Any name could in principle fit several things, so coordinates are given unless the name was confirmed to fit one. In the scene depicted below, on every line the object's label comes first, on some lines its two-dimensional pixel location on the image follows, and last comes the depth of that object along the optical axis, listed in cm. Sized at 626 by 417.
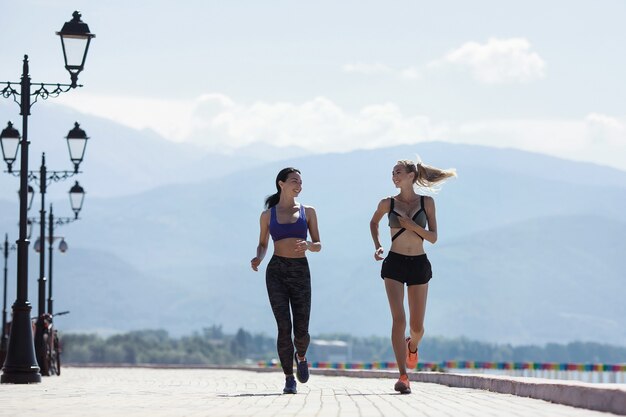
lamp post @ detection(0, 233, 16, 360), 3534
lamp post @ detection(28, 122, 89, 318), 2612
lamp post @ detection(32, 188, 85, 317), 3385
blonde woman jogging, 1485
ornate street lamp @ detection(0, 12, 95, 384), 2019
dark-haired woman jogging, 1483
